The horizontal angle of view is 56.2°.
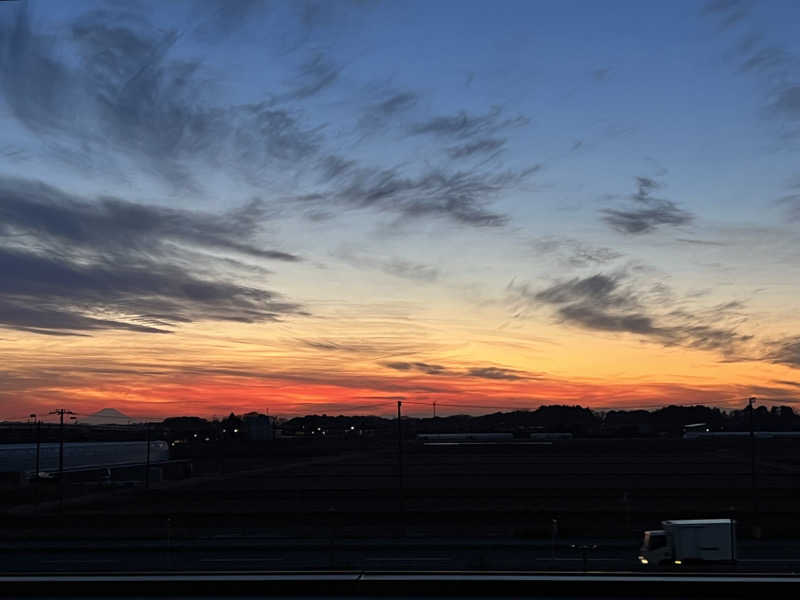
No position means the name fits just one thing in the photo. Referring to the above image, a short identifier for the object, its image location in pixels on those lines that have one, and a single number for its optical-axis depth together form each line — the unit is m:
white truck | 37.47
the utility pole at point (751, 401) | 73.74
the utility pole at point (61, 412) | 93.31
